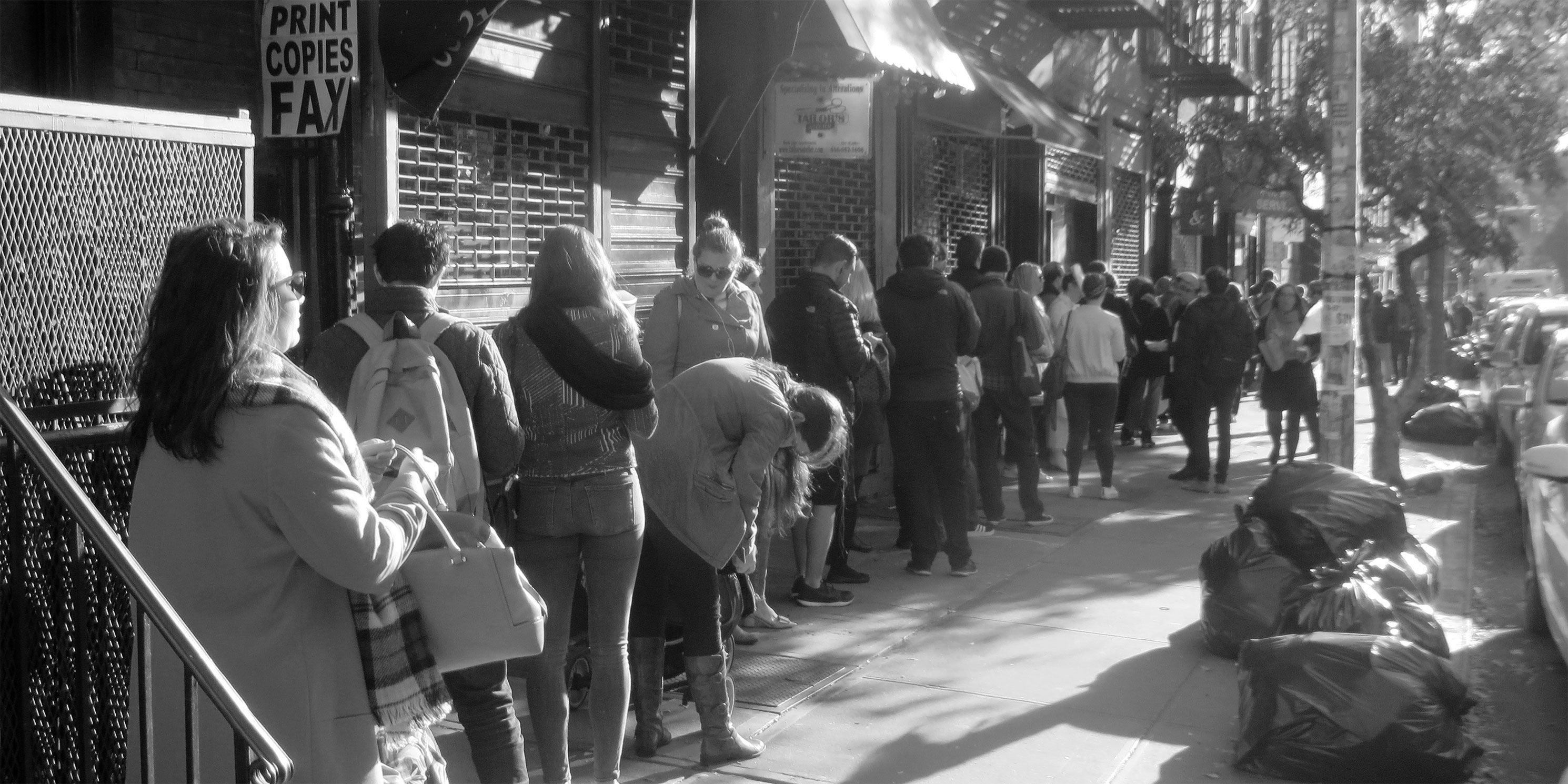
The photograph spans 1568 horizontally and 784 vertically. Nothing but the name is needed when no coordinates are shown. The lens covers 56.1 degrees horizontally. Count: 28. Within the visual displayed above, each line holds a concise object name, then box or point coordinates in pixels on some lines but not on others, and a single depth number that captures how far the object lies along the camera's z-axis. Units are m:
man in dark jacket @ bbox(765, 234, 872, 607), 7.48
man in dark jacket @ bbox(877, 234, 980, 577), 8.13
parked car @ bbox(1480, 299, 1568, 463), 13.66
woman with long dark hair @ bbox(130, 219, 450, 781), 2.61
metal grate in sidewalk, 5.98
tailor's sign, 9.61
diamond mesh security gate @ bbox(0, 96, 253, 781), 3.33
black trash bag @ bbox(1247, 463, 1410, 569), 6.33
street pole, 8.66
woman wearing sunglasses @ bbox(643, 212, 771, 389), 6.31
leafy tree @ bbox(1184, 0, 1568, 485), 16.75
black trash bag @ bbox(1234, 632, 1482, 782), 4.90
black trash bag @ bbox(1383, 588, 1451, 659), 5.67
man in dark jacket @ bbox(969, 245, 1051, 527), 9.41
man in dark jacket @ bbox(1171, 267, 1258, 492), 11.48
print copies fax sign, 5.69
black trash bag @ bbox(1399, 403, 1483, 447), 15.82
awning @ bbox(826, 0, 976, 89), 8.60
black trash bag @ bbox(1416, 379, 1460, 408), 17.16
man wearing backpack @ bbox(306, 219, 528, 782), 4.04
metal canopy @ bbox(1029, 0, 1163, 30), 15.39
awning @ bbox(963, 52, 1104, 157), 11.52
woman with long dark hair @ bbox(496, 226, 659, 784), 4.43
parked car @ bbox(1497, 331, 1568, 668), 5.32
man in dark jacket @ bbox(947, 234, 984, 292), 9.45
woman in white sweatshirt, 10.77
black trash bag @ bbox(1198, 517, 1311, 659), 6.34
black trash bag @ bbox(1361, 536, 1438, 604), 6.09
